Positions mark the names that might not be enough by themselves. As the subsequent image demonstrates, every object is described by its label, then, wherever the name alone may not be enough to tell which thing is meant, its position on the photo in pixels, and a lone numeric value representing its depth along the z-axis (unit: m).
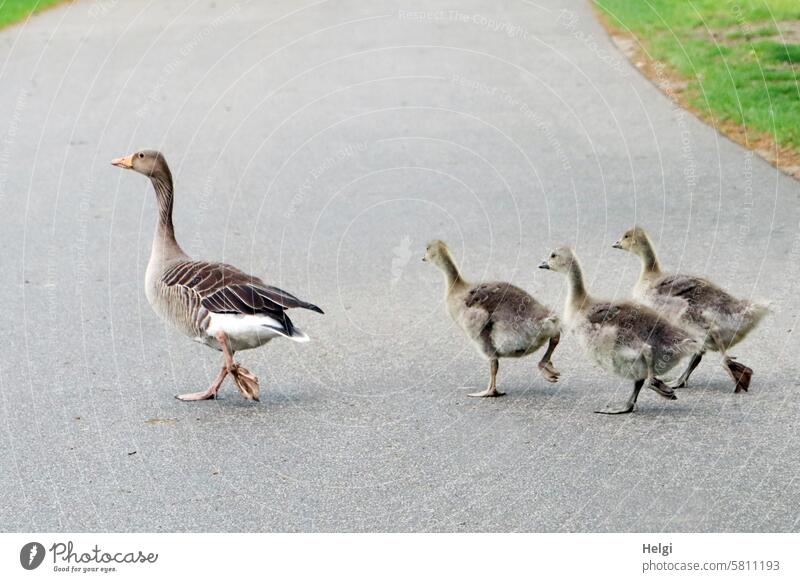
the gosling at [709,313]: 14.80
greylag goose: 14.77
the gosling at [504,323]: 14.91
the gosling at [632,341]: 14.05
